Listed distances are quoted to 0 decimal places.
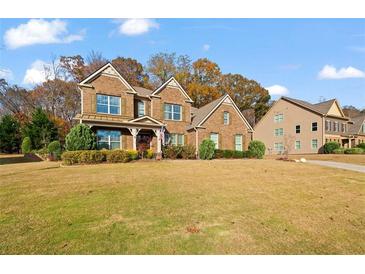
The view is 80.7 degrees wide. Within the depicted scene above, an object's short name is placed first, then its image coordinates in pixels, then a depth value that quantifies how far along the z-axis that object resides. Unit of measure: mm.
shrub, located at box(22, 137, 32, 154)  26016
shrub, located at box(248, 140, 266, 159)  22609
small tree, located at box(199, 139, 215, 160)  19297
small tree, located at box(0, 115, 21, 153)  32281
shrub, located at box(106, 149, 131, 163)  15031
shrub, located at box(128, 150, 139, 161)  16456
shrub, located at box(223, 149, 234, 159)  21406
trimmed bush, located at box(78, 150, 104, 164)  14141
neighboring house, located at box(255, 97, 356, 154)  31828
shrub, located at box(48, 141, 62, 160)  19206
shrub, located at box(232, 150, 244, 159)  21844
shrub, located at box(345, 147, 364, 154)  27828
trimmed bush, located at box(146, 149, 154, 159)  18703
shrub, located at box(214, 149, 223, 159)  20956
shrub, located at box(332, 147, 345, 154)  28498
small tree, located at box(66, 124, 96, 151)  15547
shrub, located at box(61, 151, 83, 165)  13867
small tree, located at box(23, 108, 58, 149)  26016
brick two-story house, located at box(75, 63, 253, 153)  18578
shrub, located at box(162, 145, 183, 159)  19297
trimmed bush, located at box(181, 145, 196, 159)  19562
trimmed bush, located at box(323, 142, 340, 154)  29362
